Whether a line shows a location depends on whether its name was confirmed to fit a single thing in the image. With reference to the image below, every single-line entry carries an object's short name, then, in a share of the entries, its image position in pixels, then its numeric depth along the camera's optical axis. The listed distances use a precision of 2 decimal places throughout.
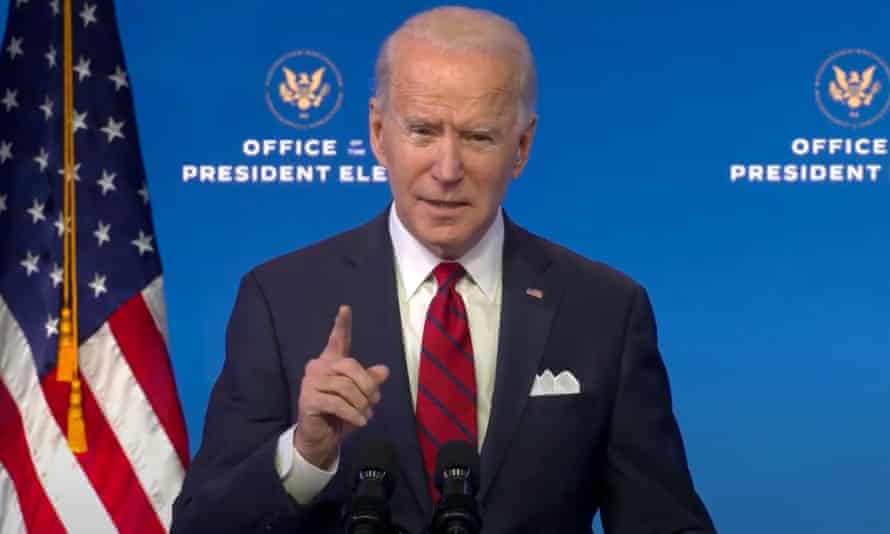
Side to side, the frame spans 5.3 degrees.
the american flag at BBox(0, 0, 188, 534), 11.57
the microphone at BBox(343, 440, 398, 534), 10.09
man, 10.52
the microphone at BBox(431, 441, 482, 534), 10.10
